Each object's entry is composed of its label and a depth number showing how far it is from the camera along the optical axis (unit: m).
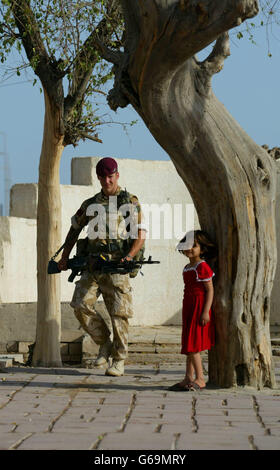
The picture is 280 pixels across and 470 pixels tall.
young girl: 13.36
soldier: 15.23
